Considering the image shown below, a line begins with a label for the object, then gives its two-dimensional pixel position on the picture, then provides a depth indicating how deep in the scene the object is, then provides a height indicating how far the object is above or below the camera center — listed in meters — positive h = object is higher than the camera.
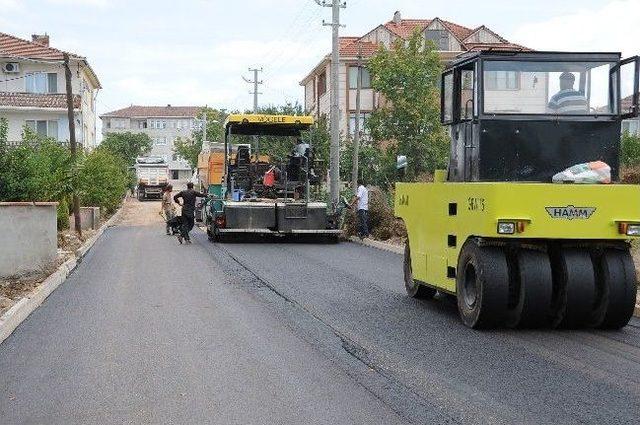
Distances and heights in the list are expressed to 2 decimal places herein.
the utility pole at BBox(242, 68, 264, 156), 64.19 +5.46
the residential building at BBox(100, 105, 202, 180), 153.25 +7.61
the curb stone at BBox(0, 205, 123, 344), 10.18 -1.75
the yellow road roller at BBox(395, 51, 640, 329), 9.42 -0.38
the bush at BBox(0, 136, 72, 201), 19.69 -0.15
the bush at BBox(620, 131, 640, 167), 46.20 +0.96
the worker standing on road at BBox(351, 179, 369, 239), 25.78 -1.22
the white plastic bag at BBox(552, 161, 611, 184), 9.85 -0.08
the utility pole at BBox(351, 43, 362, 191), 32.03 +0.32
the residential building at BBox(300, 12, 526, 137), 51.62 +6.71
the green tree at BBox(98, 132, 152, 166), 103.69 +2.87
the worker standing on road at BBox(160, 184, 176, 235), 29.69 -1.19
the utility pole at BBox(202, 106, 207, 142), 77.21 +3.72
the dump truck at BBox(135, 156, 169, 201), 64.25 -0.67
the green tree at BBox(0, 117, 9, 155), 20.00 +0.70
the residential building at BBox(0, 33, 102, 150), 54.94 +4.85
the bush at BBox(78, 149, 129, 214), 38.91 -0.69
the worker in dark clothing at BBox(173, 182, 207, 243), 24.75 -1.11
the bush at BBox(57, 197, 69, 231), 27.00 -1.35
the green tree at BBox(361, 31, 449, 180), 39.19 +2.66
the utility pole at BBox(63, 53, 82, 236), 26.97 +1.13
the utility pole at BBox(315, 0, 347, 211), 29.93 +2.04
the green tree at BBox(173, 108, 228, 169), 77.91 +3.05
